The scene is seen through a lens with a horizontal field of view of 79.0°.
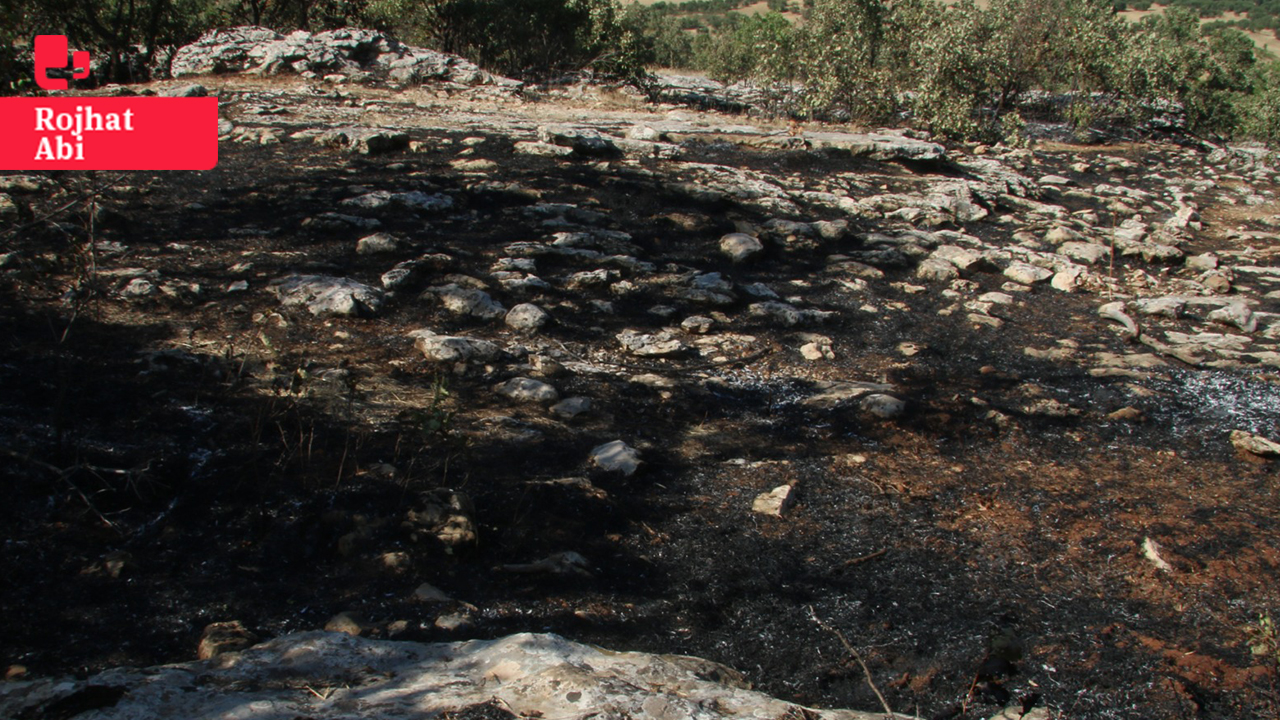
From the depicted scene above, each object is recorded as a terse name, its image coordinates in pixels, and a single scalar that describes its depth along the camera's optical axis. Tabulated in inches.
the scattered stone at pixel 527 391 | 134.8
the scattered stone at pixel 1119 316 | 189.2
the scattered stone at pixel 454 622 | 79.2
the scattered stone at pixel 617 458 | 114.9
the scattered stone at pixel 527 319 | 163.0
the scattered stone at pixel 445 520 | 92.8
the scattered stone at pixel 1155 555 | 99.8
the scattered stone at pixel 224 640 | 70.4
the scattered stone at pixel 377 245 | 189.5
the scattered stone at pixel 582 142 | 301.1
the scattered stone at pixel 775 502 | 109.5
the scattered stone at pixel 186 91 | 343.6
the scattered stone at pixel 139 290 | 151.3
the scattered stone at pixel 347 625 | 77.3
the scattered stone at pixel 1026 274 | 225.0
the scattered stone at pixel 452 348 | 145.2
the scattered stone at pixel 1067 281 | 221.8
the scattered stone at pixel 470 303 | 165.9
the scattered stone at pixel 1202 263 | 247.9
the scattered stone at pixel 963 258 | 229.0
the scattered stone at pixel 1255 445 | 130.4
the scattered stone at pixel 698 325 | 172.1
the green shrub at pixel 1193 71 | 518.9
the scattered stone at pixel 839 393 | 144.0
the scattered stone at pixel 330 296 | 157.5
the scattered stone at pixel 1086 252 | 246.7
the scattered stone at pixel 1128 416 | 143.6
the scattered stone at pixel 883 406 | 139.0
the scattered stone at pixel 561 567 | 90.6
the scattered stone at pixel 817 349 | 165.9
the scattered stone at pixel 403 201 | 220.5
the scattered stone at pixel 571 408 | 131.3
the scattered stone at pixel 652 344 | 160.1
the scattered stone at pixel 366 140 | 276.1
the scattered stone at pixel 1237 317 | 196.1
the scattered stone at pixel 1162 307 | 204.4
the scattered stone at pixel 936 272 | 221.1
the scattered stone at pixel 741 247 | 218.8
